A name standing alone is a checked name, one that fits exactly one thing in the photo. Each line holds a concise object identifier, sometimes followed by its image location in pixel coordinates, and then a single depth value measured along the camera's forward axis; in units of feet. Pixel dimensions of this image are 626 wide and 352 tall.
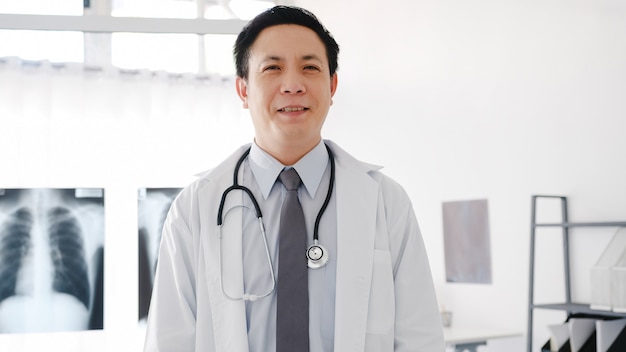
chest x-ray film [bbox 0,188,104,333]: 8.74
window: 8.84
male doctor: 4.45
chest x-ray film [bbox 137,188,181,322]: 9.00
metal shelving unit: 10.72
